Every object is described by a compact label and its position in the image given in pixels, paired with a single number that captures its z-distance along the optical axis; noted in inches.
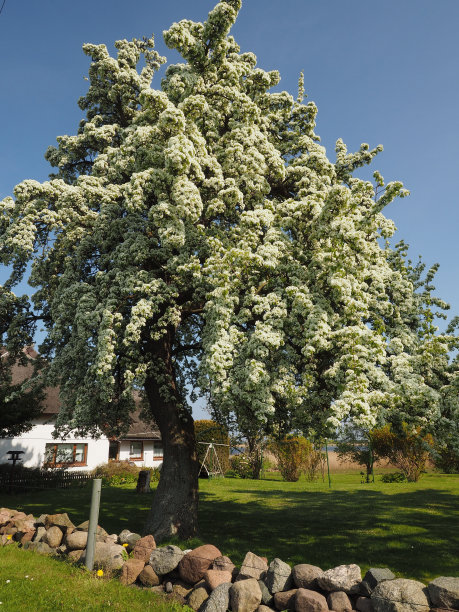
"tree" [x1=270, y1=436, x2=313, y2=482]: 1279.5
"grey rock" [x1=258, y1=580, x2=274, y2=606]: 296.7
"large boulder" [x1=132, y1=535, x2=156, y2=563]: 368.8
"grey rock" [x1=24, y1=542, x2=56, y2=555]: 424.2
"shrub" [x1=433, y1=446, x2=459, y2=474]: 1264.8
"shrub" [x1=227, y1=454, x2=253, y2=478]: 1428.4
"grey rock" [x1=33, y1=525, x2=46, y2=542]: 445.4
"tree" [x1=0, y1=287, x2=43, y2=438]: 591.5
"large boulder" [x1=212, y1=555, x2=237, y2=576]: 328.5
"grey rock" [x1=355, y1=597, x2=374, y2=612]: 264.1
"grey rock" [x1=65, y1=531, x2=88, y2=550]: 406.9
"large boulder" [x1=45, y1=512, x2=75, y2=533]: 461.6
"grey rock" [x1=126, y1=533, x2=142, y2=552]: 406.3
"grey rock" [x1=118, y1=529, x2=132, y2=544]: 412.5
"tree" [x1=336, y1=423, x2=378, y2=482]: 1254.3
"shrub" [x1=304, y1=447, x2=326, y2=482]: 1284.4
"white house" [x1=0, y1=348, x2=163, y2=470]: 1338.6
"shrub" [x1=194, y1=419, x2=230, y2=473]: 1438.2
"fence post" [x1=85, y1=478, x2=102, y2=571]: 368.9
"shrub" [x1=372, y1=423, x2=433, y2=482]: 1161.4
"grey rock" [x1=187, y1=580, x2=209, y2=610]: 304.7
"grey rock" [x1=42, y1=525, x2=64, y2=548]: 432.5
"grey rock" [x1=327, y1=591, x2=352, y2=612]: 270.9
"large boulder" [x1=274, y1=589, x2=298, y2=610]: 286.2
